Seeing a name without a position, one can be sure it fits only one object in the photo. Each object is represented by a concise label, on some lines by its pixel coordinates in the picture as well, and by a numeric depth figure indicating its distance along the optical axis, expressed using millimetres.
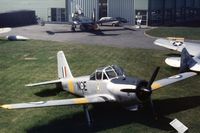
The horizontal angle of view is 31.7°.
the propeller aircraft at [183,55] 25047
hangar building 62344
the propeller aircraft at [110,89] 16000
